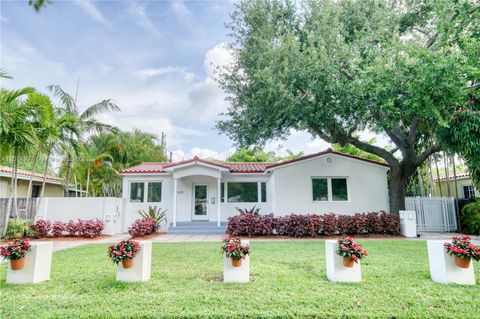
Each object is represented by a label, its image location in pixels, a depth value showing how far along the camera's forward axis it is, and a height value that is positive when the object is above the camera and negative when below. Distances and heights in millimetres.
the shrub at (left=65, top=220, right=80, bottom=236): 13000 -1102
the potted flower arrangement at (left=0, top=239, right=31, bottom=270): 5512 -923
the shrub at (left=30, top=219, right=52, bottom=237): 12617 -1000
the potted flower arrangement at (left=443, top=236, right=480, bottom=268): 5309 -917
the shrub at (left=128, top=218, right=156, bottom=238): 13023 -1114
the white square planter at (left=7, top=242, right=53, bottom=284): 5598 -1304
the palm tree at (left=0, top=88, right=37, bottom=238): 10539 +3060
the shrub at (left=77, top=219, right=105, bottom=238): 12945 -1062
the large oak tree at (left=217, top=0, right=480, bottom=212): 9203 +4799
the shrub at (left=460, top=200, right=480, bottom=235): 12852 -725
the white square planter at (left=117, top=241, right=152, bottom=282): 5562 -1319
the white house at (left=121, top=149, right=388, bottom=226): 14805 +1000
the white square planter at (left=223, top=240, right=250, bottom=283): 5543 -1349
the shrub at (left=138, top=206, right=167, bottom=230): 15508 -527
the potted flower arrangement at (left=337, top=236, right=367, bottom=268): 5422 -945
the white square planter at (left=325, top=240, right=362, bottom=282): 5473 -1325
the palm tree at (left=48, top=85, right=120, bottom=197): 14898 +5220
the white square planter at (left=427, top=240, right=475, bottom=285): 5379 -1316
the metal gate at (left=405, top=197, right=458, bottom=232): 14117 -439
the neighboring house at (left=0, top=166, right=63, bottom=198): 15638 +1425
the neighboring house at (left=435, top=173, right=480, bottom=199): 18438 +1122
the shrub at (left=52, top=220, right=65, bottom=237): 12953 -1099
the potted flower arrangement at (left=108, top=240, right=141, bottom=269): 5457 -924
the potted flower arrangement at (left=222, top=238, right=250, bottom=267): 5512 -923
